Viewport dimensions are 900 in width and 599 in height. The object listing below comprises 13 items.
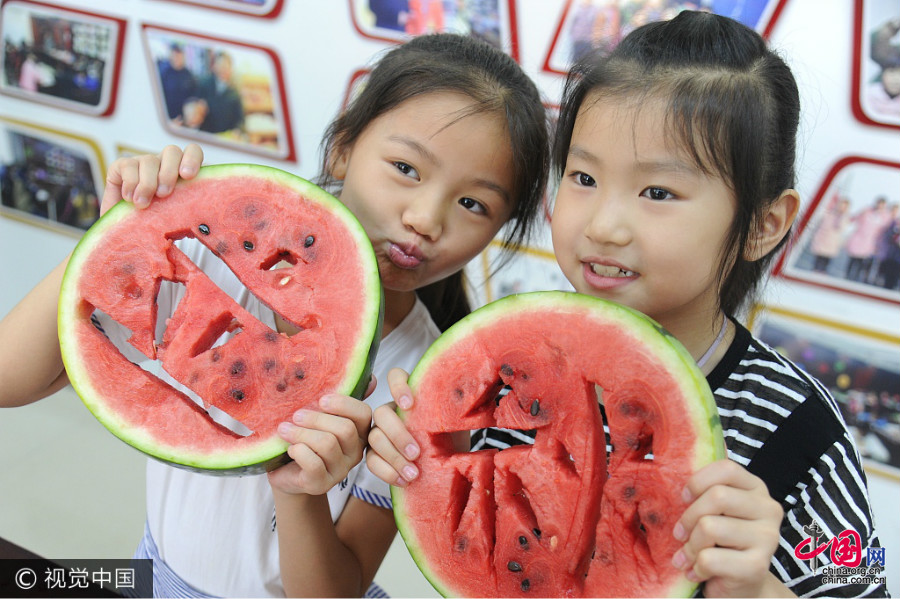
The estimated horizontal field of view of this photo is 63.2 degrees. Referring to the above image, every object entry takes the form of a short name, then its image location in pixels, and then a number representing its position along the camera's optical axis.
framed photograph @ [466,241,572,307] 2.51
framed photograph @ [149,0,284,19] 2.62
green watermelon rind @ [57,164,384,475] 1.02
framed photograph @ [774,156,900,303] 1.98
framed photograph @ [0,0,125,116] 2.97
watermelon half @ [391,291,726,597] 0.90
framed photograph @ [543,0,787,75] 1.95
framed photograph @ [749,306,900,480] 2.14
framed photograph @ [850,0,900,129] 1.84
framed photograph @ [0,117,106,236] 3.20
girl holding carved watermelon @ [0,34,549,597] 1.21
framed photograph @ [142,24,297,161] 2.74
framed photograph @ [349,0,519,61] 2.30
